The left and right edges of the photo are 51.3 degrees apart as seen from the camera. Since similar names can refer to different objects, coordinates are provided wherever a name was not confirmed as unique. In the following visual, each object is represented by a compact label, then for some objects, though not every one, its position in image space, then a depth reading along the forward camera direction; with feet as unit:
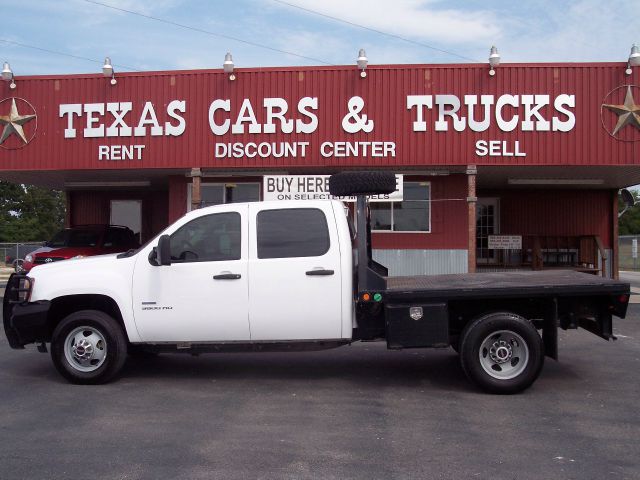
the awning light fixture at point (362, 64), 53.62
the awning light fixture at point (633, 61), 51.49
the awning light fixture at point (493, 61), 52.54
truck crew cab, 21.80
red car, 49.75
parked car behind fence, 109.40
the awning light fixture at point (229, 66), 54.63
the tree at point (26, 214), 176.86
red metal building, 52.60
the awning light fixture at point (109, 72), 55.88
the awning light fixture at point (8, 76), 56.49
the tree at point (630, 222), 209.36
